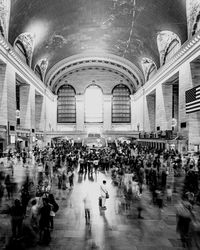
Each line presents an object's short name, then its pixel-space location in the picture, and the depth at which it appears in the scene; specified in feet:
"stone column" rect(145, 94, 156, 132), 90.07
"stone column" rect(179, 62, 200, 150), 49.90
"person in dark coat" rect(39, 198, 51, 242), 12.96
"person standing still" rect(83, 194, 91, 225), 15.55
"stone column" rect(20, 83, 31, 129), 71.26
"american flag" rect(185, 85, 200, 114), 43.60
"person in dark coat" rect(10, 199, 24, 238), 13.00
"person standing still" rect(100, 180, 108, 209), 18.83
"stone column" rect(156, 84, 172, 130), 70.95
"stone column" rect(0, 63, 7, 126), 51.37
